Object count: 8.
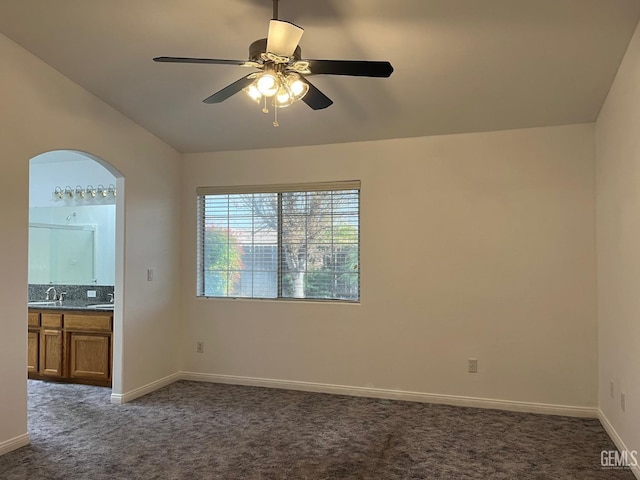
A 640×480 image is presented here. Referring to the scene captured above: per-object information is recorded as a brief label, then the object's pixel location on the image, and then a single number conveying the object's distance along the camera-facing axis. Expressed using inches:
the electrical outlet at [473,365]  158.7
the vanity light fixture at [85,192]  213.0
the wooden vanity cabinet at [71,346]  178.4
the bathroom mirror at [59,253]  217.9
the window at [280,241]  176.7
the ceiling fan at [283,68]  86.7
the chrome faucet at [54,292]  213.9
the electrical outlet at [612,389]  128.9
